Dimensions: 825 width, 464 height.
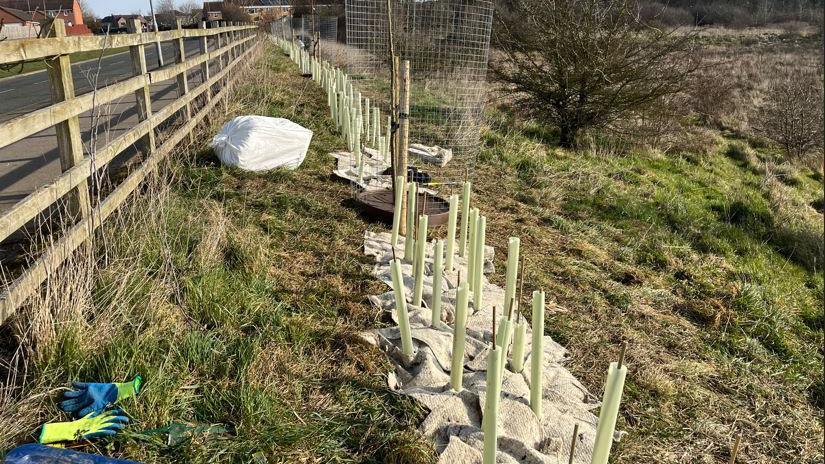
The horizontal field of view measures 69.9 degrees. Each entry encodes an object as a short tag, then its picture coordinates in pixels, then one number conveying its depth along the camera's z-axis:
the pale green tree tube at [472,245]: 3.38
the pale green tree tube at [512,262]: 3.02
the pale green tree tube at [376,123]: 6.73
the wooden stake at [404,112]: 4.23
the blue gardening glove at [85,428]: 2.09
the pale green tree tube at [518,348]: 2.78
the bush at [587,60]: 9.38
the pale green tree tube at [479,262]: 3.23
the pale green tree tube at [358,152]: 5.88
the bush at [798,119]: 11.33
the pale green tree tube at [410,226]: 3.94
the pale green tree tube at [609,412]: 1.87
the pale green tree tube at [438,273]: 3.15
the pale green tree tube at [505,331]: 2.51
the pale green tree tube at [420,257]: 3.38
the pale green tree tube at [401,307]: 2.87
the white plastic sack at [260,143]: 5.70
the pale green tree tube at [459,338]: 2.57
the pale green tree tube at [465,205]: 3.83
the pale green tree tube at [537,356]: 2.48
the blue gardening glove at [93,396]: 2.24
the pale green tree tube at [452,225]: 3.65
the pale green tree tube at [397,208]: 4.25
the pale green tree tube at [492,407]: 2.04
